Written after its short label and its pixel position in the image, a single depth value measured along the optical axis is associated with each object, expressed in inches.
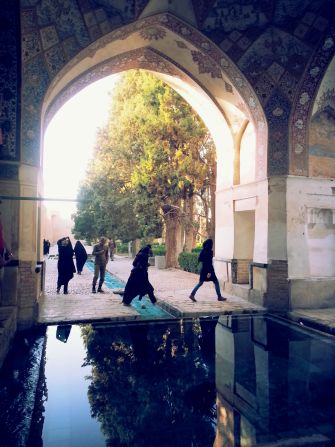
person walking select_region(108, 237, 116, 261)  839.0
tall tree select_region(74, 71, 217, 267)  511.5
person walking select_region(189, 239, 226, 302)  301.7
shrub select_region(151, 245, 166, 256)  810.0
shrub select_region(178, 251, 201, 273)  558.9
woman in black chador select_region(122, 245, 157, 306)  290.2
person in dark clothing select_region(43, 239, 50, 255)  785.1
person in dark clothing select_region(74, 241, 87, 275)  471.6
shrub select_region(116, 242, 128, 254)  1156.1
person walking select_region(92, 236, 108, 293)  354.9
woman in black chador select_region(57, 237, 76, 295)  340.8
